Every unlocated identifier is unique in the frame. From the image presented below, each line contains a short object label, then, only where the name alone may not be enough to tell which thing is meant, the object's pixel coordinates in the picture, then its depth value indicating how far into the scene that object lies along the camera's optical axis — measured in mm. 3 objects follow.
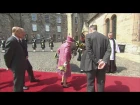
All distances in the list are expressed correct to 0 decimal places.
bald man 3051
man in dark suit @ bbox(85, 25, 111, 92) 3105
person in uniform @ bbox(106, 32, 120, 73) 5742
